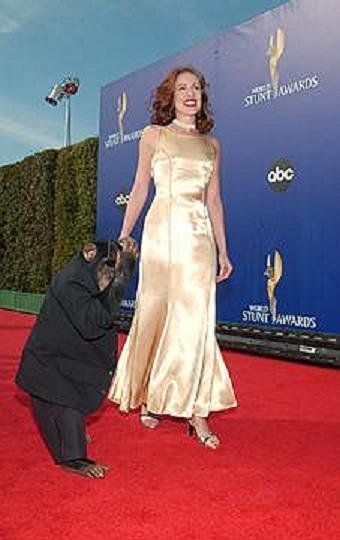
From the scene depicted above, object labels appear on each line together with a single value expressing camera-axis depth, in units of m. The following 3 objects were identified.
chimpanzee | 2.94
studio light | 18.14
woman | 3.63
